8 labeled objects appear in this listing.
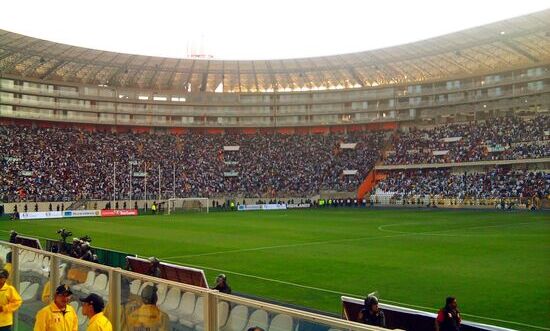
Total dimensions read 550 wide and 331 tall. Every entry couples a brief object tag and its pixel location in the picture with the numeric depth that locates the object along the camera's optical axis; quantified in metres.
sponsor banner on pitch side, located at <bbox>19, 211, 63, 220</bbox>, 50.66
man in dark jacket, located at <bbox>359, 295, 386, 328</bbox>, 8.70
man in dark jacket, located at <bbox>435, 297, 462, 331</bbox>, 9.03
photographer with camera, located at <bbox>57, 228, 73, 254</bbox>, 19.23
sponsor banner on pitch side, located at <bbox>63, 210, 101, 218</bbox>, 53.94
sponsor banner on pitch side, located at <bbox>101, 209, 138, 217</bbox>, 55.81
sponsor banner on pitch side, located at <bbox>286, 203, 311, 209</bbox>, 68.44
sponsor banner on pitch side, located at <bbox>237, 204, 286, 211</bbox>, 65.75
